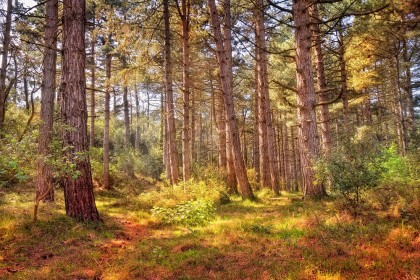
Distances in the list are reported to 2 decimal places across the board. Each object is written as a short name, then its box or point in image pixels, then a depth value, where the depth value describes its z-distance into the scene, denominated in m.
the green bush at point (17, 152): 4.29
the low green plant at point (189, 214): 7.25
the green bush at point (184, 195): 9.87
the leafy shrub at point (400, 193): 5.49
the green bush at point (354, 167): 5.73
